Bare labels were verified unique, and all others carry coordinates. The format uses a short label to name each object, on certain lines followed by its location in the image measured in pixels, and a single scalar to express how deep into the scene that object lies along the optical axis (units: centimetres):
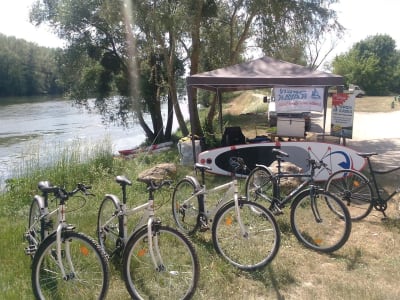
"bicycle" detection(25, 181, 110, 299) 328
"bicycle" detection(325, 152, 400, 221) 545
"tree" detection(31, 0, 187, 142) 1788
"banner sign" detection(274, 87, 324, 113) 826
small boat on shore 1394
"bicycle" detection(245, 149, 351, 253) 452
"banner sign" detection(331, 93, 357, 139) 858
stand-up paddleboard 729
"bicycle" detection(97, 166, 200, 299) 341
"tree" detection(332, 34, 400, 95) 4303
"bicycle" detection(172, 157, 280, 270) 405
